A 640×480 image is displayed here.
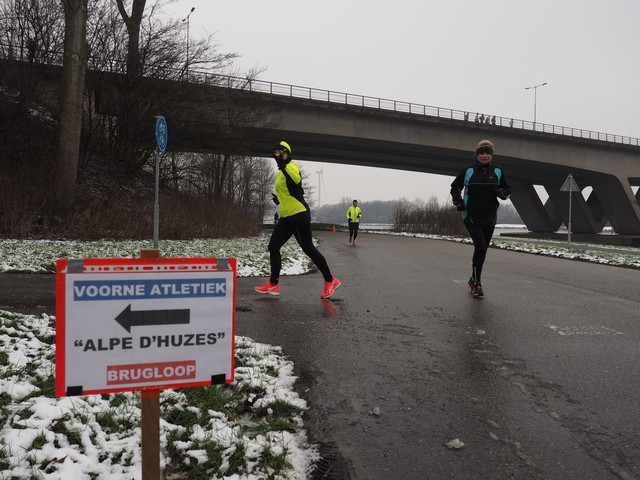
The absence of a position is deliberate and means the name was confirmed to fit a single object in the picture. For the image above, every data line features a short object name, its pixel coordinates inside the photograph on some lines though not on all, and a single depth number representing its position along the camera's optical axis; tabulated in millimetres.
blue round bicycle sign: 8914
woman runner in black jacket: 6176
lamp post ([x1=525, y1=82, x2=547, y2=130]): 45700
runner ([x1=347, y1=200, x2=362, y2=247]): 18953
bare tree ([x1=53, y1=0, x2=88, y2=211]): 14047
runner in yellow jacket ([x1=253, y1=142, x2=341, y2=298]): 5602
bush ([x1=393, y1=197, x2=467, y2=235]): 37375
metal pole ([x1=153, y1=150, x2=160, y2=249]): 6887
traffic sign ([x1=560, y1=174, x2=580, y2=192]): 16516
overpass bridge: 25047
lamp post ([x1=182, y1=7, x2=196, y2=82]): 19208
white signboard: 1620
